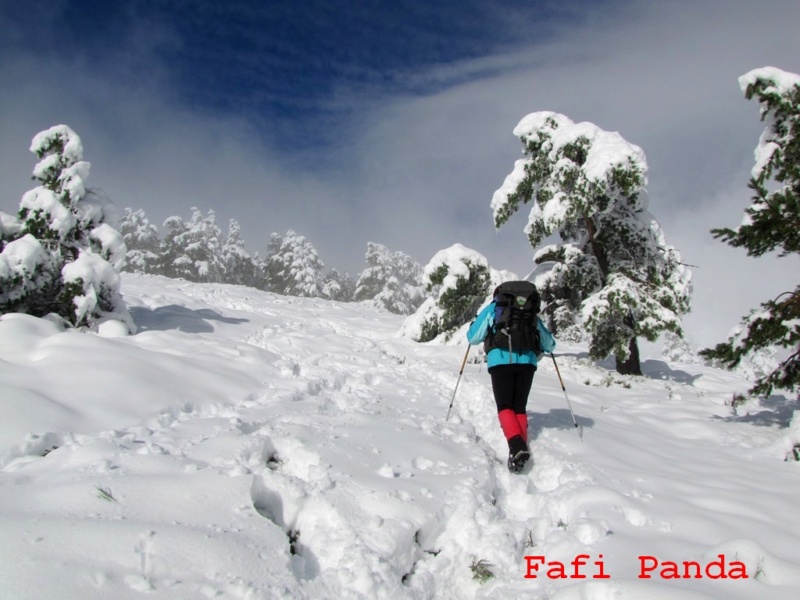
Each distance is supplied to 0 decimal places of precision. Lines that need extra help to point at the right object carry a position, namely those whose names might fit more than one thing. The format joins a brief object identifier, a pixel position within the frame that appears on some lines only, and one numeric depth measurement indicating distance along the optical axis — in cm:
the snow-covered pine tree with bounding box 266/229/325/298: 5312
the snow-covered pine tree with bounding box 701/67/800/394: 652
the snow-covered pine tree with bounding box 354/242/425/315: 5194
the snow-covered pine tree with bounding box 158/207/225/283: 5062
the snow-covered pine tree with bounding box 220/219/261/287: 5694
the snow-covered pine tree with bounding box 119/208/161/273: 5738
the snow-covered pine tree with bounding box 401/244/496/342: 1379
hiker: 581
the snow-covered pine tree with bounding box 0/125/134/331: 909
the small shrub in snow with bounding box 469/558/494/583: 340
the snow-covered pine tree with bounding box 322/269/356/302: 5774
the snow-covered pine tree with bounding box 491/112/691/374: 1126
